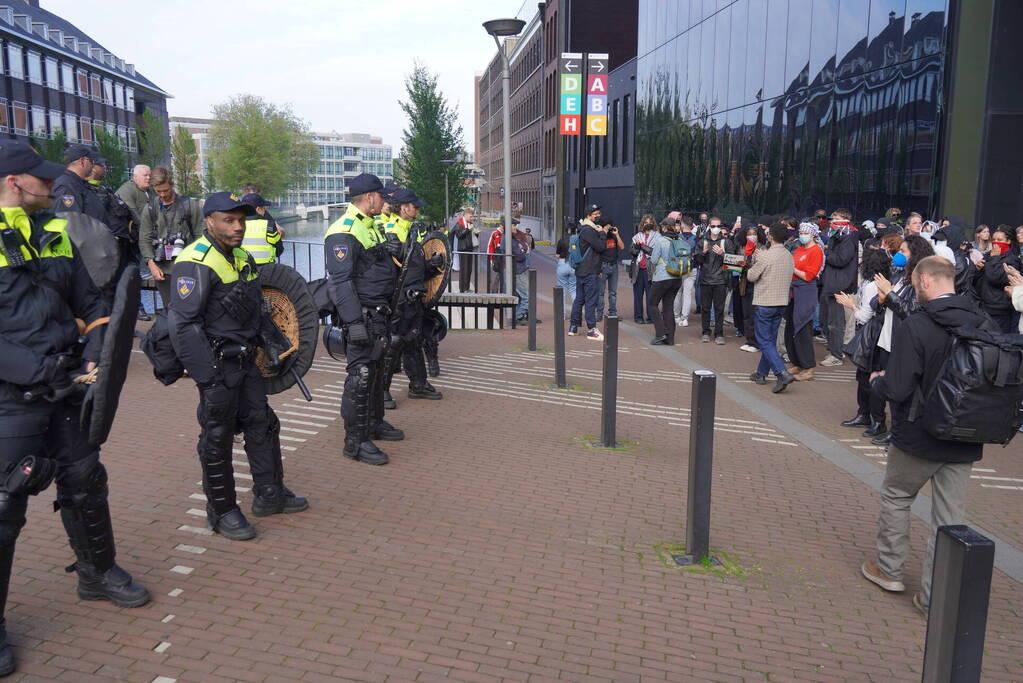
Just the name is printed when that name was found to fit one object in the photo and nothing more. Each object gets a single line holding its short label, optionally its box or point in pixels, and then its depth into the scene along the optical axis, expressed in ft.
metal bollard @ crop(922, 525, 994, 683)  8.31
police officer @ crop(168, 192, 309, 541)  14.96
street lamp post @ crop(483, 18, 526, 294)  49.93
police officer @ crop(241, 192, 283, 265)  29.81
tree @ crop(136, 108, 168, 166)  241.14
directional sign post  72.02
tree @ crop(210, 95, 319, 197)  308.40
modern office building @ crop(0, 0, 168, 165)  173.78
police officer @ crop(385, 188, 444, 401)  24.02
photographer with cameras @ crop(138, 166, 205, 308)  31.53
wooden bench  47.55
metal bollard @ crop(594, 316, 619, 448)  23.32
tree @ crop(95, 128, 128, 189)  203.34
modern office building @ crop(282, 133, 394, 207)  606.55
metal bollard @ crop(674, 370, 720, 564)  16.02
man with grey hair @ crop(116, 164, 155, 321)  31.81
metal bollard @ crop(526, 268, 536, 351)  40.88
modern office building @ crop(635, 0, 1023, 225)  42.42
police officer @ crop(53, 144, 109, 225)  26.16
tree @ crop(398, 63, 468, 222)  120.47
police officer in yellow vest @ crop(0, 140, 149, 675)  11.52
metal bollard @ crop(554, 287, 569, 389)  31.83
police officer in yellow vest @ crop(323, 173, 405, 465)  21.03
